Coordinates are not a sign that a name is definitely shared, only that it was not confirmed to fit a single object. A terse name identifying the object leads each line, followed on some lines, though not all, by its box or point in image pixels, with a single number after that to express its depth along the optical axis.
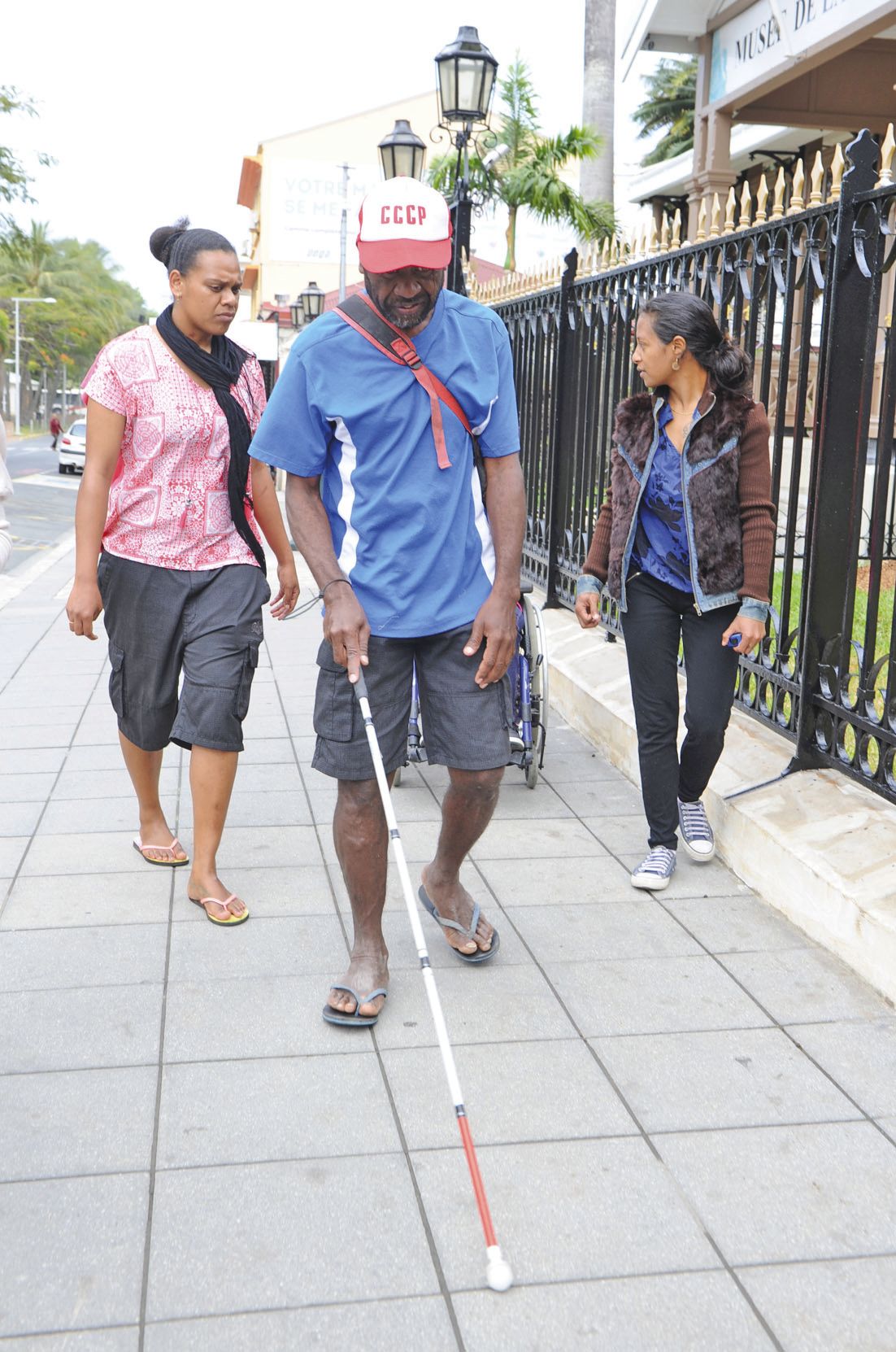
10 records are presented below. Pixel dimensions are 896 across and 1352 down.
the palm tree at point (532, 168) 23.88
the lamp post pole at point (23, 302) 78.25
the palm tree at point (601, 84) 21.48
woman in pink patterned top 4.06
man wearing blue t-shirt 3.28
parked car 40.69
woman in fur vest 4.25
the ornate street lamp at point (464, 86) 9.62
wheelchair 5.37
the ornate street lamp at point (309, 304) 25.44
